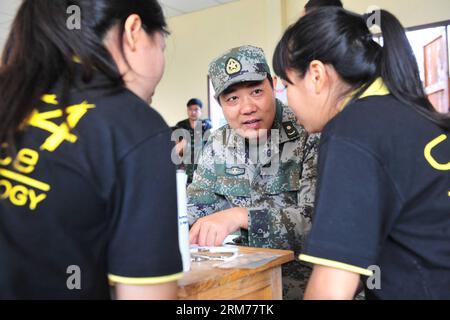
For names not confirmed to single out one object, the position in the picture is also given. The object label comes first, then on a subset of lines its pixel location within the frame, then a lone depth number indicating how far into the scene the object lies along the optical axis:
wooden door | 4.16
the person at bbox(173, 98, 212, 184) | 4.38
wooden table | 0.80
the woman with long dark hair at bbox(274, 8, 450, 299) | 0.68
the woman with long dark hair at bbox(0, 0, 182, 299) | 0.58
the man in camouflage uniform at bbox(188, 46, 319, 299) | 1.46
